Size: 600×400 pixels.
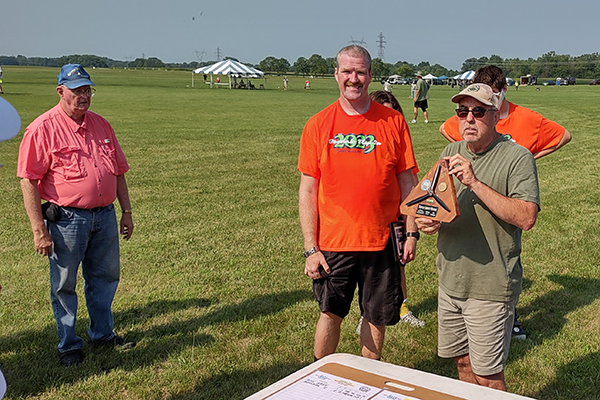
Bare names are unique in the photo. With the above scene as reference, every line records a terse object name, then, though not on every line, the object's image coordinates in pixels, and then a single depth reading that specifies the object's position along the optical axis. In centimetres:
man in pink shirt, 406
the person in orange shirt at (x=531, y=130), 443
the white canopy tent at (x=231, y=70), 5469
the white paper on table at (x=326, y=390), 183
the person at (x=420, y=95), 2066
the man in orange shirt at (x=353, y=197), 341
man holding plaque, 288
